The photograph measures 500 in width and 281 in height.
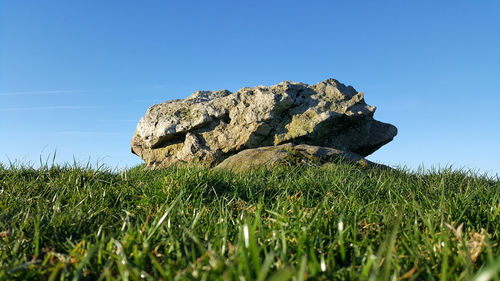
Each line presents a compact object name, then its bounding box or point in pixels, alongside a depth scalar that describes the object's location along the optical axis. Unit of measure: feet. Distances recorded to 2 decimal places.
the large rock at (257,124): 32.40
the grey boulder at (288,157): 23.32
